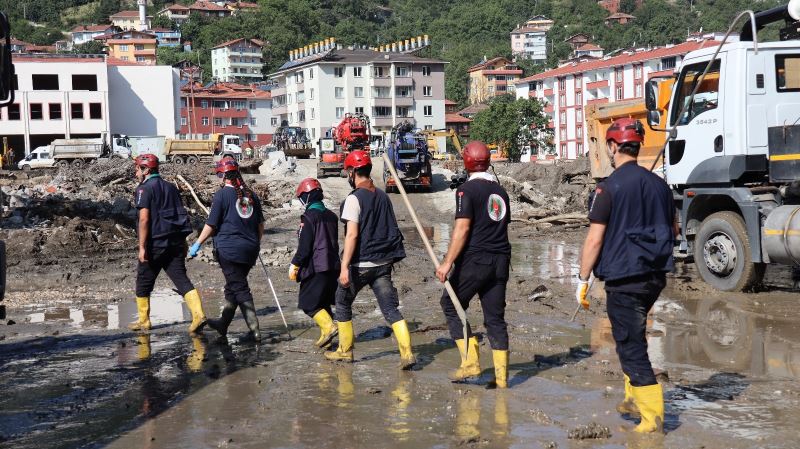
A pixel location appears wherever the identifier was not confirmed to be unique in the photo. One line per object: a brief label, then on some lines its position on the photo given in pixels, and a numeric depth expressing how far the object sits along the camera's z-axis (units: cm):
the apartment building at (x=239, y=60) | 15575
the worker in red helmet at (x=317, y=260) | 830
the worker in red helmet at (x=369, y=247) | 775
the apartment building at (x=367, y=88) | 9875
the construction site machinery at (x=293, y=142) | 5540
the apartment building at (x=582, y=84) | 8706
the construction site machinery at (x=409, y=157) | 3575
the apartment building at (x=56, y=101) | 7075
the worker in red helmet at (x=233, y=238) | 905
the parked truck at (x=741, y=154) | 1098
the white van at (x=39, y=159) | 5207
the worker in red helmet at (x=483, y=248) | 686
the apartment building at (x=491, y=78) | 15112
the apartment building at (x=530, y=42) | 18188
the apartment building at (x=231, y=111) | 11344
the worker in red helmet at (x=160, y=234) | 946
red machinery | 3975
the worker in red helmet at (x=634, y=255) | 576
